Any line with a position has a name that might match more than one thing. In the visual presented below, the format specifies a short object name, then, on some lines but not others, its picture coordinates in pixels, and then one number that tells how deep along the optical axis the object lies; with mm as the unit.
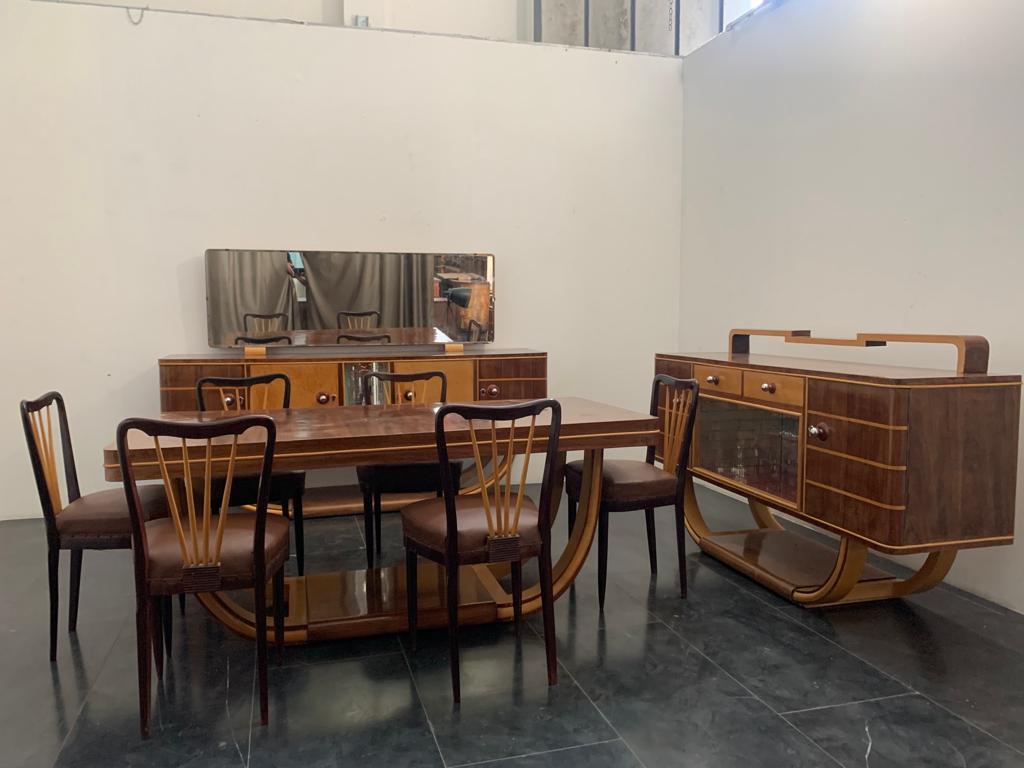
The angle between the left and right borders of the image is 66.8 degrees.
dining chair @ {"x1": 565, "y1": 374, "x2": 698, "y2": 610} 3143
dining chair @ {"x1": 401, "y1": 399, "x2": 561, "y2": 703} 2387
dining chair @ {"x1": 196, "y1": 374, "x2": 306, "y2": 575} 3246
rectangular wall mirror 4664
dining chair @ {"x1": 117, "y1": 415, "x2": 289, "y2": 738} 2154
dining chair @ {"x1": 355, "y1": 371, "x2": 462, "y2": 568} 3471
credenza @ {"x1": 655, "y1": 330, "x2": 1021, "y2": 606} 2650
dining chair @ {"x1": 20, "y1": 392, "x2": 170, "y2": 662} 2617
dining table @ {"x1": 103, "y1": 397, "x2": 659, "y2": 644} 2498
